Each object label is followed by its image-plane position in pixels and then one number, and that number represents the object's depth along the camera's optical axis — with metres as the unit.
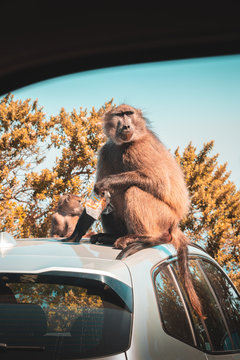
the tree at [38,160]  12.15
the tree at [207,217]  17.86
